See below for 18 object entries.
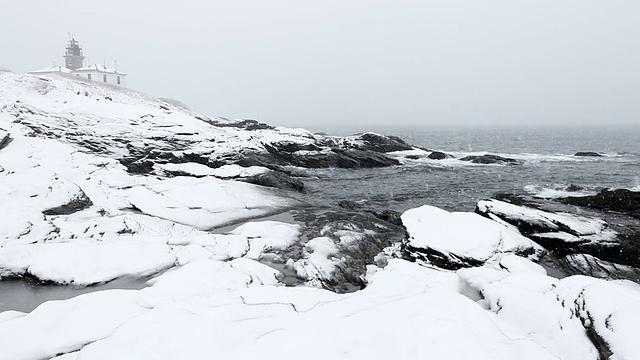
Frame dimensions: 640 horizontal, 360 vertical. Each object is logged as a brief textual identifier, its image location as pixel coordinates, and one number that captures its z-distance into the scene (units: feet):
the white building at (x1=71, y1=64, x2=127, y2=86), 267.59
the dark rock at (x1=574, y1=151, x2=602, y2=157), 170.50
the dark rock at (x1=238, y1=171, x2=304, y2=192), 87.20
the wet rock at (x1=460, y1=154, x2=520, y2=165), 146.82
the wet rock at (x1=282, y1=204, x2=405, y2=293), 39.50
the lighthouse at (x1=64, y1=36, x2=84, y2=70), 308.19
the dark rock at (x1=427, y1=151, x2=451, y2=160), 155.63
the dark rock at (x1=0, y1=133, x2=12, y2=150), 73.24
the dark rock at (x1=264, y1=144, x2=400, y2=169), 131.85
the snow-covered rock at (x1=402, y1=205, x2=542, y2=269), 37.93
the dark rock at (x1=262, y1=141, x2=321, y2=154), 133.49
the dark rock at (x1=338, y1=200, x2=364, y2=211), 71.56
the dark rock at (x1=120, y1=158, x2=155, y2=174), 91.25
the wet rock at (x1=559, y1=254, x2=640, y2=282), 38.75
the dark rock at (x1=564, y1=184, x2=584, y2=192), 87.66
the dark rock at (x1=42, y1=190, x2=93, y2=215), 47.43
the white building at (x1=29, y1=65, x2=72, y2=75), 251.19
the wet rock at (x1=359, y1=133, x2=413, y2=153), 168.35
